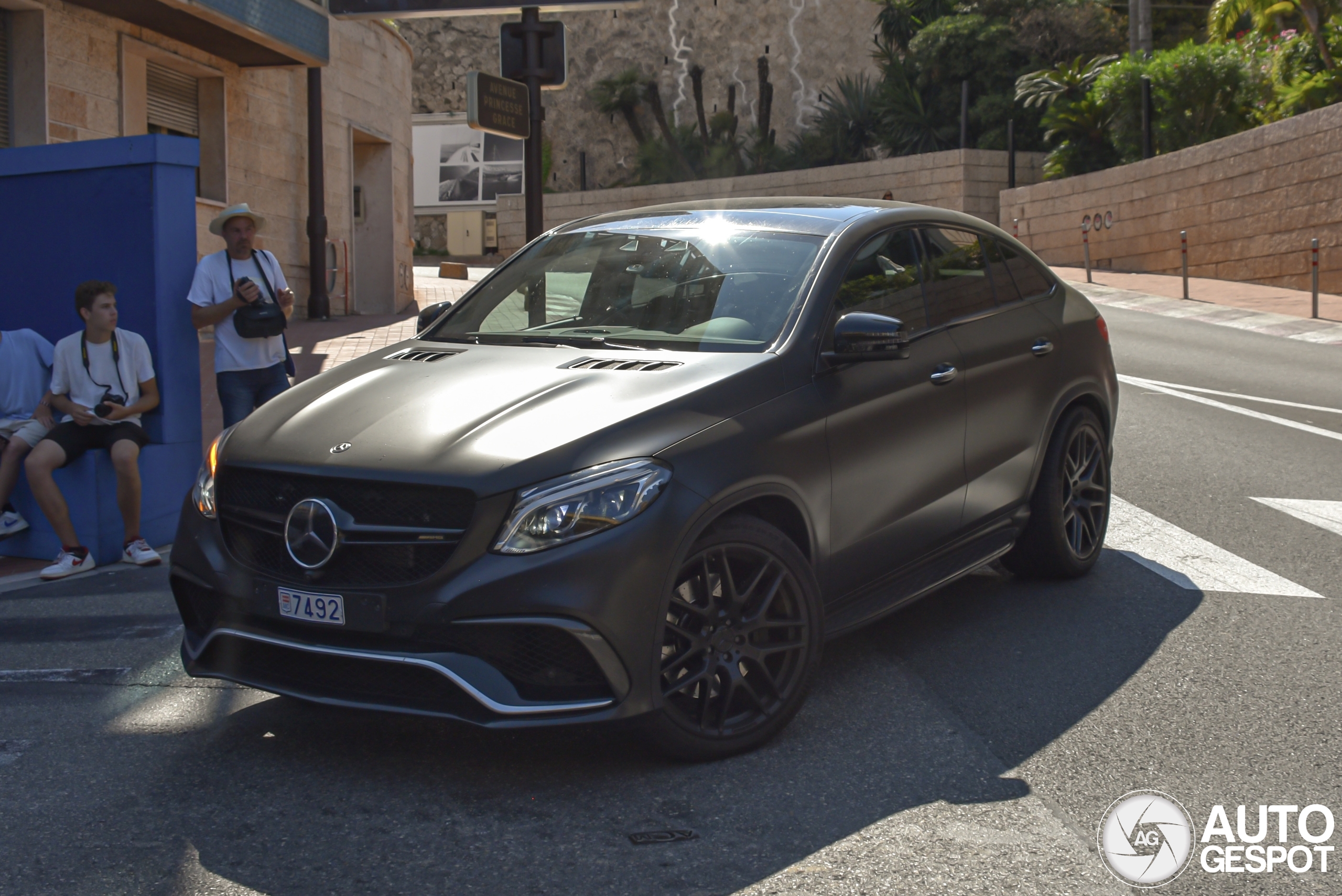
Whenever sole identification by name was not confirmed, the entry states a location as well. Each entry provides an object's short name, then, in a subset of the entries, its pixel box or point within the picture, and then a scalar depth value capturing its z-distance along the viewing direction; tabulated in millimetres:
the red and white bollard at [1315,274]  18578
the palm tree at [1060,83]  35156
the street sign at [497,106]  9820
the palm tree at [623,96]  54812
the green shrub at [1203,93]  27969
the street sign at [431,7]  11703
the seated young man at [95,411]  6520
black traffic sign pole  10633
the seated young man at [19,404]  6707
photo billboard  49312
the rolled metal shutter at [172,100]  15328
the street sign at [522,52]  10648
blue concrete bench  6781
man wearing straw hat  7195
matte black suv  3424
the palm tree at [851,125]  43219
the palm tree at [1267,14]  25391
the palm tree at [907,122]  40500
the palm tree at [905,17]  42688
